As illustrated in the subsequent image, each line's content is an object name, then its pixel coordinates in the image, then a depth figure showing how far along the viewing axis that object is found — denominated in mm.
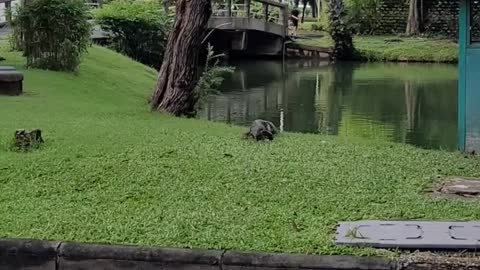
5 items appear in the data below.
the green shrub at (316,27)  35781
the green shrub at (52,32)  13750
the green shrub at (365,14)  33875
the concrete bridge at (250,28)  28062
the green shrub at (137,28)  19906
